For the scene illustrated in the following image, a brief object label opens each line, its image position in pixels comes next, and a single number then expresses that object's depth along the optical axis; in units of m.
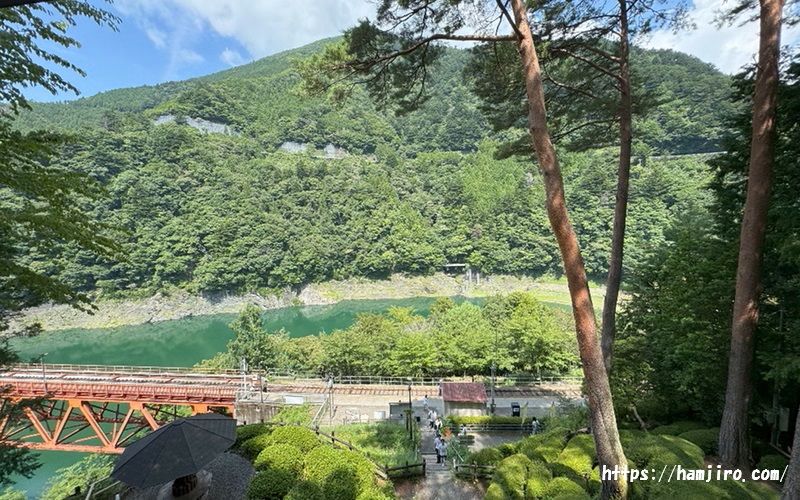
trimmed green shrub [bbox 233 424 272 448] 7.52
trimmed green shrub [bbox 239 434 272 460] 6.96
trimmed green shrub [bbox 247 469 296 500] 5.37
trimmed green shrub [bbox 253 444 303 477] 5.98
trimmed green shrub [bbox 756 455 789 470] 5.81
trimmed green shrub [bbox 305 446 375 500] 5.46
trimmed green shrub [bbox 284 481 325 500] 5.19
